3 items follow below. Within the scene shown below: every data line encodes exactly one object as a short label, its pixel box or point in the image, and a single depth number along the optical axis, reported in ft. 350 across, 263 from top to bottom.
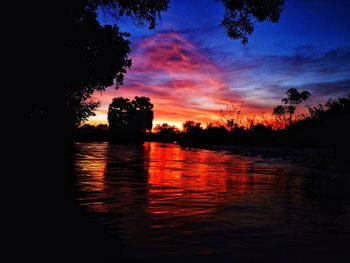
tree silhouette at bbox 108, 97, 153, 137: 381.81
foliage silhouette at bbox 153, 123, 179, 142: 210.01
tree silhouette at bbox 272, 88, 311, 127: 166.50
